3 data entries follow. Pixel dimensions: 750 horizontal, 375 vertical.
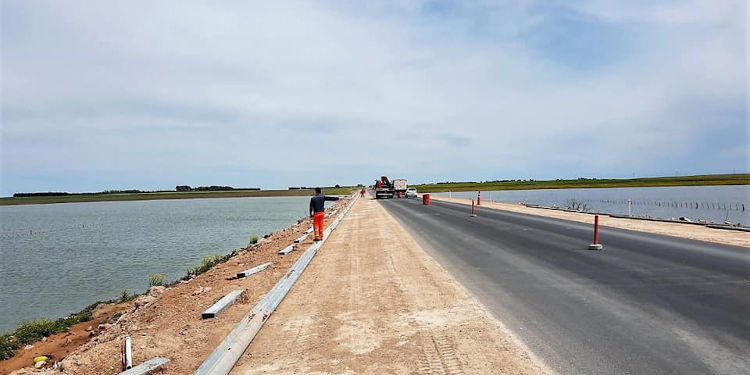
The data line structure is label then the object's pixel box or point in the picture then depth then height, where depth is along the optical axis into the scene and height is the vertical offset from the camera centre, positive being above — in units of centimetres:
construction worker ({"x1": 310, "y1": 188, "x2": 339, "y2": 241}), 1559 -73
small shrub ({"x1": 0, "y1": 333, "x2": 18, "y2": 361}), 911 -316
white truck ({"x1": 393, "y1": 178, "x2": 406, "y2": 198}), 6319 +58
